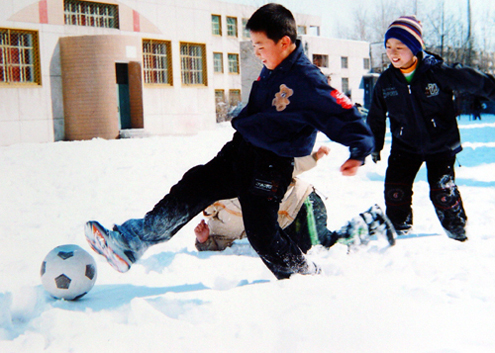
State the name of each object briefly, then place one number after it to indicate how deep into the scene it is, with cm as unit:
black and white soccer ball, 288
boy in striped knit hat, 412
